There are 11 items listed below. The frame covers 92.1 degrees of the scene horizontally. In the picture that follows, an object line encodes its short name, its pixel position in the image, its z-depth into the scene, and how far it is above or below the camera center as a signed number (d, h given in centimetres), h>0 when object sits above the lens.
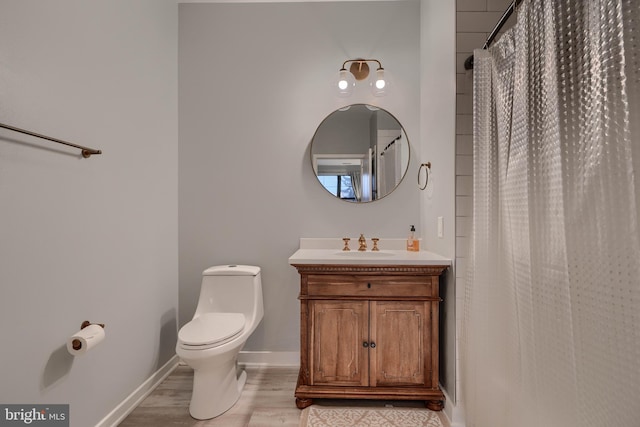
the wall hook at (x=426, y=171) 204 +27
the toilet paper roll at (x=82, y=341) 129 -55
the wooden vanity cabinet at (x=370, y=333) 171 -69
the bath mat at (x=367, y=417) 163 -112
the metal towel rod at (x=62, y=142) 108 +29
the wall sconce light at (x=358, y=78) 219 +96
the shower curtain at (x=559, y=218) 69 -2
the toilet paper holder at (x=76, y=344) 130 -56
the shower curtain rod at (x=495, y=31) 114 +76
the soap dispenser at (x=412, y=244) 221 -24
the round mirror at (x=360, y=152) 229 +44
